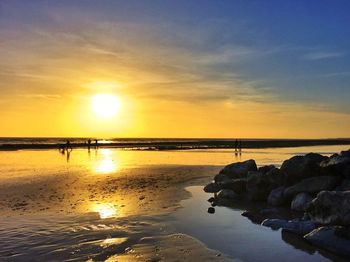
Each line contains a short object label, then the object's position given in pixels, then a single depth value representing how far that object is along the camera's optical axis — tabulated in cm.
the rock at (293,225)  1195
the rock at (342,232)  1038
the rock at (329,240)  991
